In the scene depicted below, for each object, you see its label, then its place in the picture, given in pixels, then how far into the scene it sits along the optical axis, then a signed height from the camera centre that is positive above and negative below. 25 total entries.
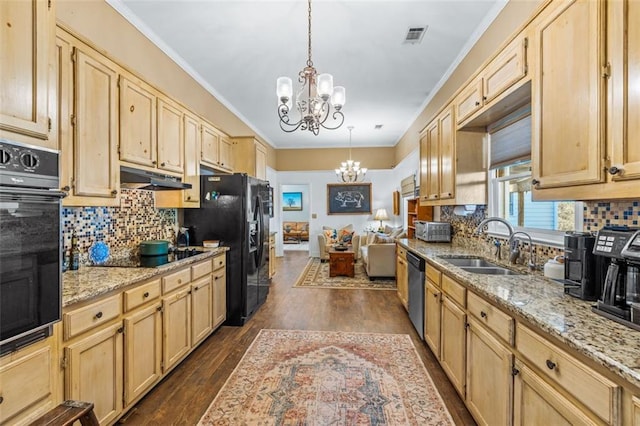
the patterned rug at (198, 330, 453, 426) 2.00 -1.34
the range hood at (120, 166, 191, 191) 2.35 +0.26
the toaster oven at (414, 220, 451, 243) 3.95 -0.25
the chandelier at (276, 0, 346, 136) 2.41 +0.99
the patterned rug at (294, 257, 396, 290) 5.23 -1.26
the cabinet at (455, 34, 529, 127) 1.82 +0.93
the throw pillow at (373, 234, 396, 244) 6.24 -0.55
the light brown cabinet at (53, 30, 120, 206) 1.79 +0.57
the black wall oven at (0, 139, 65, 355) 1.12 -0.13
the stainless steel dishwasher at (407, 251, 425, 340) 3.00 -0.81
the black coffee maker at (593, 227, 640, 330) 1.11 -0.24
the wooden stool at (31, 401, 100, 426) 1.19 -0.82
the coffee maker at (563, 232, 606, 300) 1.37 -0.26
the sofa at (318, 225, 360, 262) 7.61 -0.68
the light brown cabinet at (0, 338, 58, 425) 1.14 -0.69
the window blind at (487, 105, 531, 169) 2.39 +0.64
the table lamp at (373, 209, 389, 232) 8.09 -0.06
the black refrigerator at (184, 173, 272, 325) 3.56 -0.15
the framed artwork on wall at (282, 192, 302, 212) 12.39 +0.47
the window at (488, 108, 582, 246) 2.11 +0.18
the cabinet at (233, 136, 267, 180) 4.55 +0.86
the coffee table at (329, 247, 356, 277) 5.91 -0.96
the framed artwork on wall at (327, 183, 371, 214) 8.50 +0.44
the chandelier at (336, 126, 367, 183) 6.77 +1.00
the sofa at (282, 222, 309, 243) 12.10 -0.77
